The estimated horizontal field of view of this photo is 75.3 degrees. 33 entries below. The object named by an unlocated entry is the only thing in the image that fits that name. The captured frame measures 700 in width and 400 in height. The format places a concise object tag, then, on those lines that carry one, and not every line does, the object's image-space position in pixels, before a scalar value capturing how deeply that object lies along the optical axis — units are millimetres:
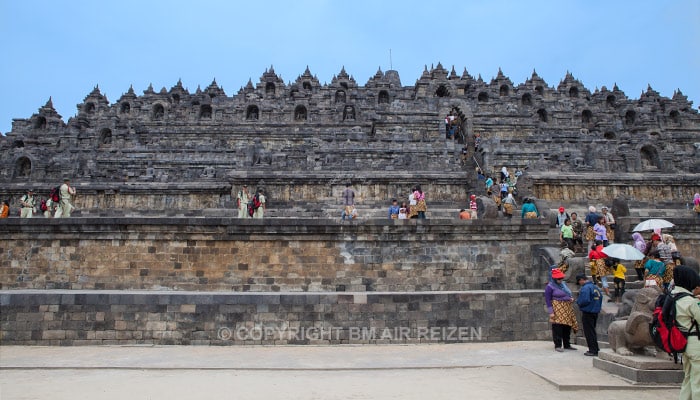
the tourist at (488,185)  16814
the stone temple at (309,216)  9273
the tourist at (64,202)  13812
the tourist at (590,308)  7676
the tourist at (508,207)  13758
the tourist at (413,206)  14091
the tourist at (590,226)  11641
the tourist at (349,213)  13953
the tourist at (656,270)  8904
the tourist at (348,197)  14671
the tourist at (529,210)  12992
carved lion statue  5934
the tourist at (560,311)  8211
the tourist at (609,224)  12484
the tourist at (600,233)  11359
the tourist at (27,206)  14984
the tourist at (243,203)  14430
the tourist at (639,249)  10812
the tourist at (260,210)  14554
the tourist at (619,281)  9852
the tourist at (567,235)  12039
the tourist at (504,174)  16909
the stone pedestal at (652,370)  5539
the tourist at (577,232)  12438
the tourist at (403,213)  14662
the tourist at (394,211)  14459
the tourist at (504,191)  16031
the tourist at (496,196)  15755
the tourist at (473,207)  14638
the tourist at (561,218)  13588
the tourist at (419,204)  13656
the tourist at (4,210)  15469
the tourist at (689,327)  4441
